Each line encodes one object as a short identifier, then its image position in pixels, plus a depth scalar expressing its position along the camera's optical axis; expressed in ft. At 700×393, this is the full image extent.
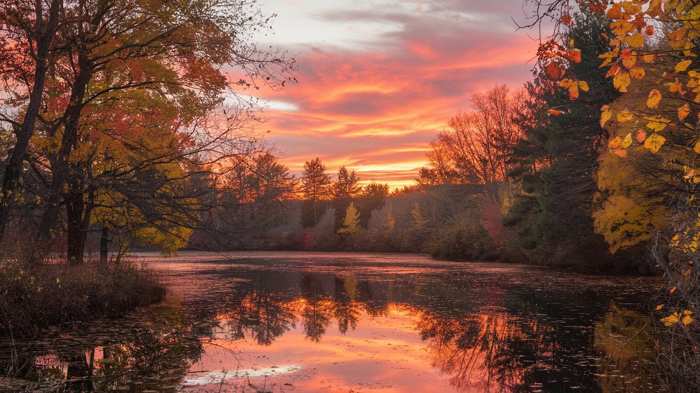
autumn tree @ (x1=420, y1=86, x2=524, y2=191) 227.61
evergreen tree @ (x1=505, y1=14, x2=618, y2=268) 126.72
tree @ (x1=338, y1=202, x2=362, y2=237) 282.15
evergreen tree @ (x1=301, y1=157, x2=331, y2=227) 358.96
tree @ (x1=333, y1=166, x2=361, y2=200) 382.22
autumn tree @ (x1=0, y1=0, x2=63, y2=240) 41.60
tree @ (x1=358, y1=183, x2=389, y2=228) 302.04
